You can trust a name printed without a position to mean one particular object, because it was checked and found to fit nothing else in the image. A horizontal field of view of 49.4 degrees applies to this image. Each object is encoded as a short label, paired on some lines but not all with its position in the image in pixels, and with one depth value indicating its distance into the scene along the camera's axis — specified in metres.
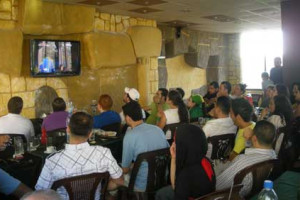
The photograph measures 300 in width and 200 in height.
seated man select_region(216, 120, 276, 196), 2.25
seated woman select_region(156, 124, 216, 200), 1.87
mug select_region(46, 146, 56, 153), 2.89
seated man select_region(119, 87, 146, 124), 5.08
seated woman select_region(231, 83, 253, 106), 6.05
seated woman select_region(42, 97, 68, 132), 3.68
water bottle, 1.65
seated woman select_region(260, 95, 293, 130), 3.62
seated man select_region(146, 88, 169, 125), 4.86
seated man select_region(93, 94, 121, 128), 3.97
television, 4.72
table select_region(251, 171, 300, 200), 2.03
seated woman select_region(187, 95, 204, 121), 5.03
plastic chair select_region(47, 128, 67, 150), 3.11
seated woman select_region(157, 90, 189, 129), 4.04
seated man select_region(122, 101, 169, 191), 2.60
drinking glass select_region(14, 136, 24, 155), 2.87
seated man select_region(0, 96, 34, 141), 3.40
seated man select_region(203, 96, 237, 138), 3.35
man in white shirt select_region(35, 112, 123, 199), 2.04
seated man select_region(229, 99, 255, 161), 2.99
